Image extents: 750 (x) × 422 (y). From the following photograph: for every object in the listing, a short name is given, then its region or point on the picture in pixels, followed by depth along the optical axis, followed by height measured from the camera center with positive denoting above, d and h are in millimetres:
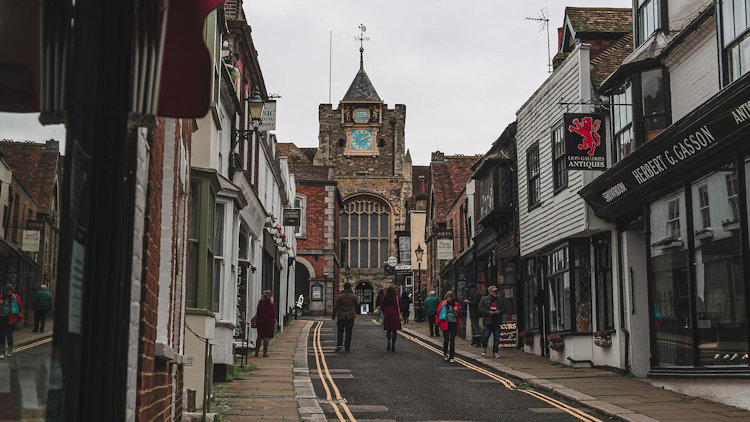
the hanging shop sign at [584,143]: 16719 +3381
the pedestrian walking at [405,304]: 36469 +625
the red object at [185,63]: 3652 +1055
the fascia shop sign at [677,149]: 11320 +2569
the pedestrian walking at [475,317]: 23734 +59
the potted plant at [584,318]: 18844 +33
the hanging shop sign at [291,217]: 35625 +4099
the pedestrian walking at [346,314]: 21734 +118
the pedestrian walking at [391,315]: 21969 +97
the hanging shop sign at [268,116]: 21688 +5001
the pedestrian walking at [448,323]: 19531 -87
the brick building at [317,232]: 57156 +5635
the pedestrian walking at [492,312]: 20234 +165
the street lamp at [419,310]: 40856 +432
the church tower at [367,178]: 69375 +11181
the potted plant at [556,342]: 19406 -506
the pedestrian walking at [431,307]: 27969 +382
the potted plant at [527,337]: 22547 -454
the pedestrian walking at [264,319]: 19984 -12
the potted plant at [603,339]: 17359 -382
